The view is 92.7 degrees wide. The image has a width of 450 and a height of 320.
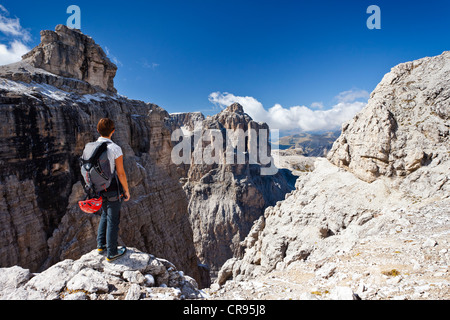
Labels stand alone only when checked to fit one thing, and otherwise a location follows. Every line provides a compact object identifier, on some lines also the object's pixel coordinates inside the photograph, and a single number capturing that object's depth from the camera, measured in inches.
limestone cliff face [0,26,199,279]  568.4
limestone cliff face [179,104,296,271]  2549.2
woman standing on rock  203.1
